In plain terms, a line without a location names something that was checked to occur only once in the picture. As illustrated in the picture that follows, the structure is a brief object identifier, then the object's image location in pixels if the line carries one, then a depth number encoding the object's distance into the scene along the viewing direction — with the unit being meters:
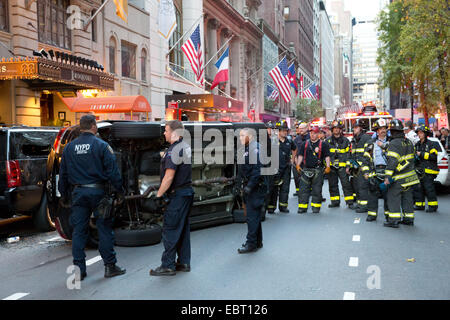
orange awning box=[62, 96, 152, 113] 17.97
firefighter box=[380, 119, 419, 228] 8.93
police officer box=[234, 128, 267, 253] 7.13
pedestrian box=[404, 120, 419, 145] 13.47
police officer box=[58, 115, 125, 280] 5.72
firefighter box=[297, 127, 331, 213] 11.01
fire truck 23.48
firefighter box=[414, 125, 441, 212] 11.10
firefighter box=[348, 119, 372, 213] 10.62
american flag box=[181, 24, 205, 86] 22.81
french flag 26.14
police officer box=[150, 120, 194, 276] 5.90
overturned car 7.31
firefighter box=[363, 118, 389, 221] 9.73
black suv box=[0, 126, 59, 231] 8.33
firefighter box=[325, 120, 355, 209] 11.68
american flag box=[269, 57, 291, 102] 28.67
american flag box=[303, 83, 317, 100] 37.00
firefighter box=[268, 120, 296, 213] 10.92
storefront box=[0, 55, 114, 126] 14.12
